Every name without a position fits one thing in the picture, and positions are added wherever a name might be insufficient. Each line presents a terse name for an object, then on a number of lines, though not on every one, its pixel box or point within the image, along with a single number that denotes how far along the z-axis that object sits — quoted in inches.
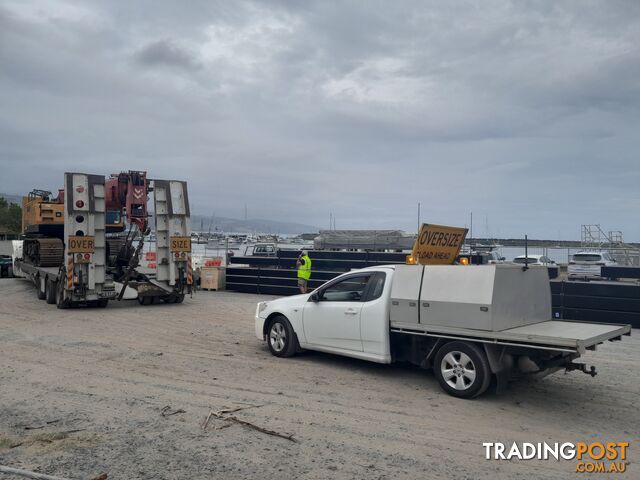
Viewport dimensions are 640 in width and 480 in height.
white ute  264.8
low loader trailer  606.9
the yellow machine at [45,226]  730.8
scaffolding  1400.1
